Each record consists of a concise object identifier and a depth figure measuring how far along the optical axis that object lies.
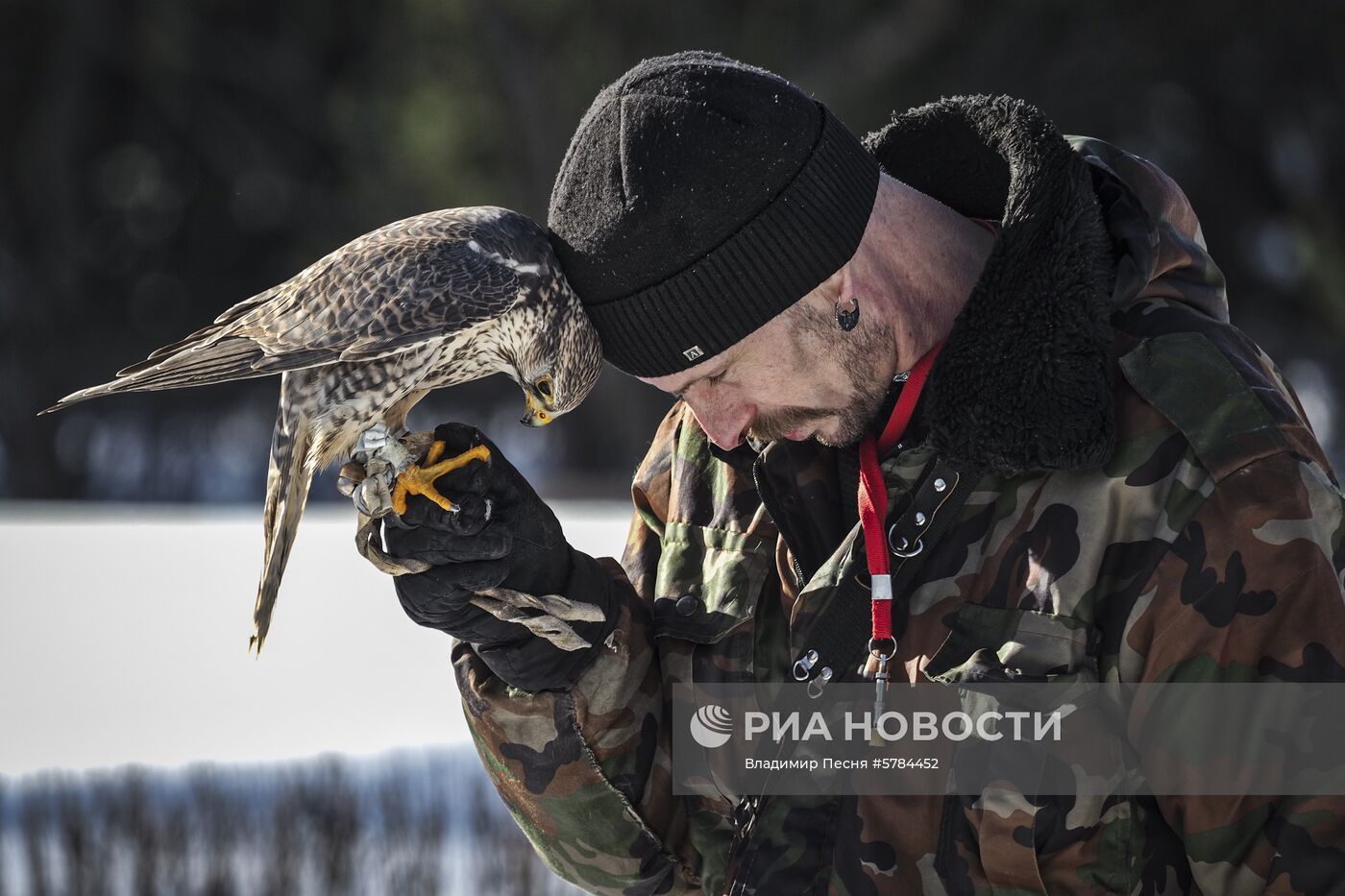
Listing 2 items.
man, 5.60
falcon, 5.78
